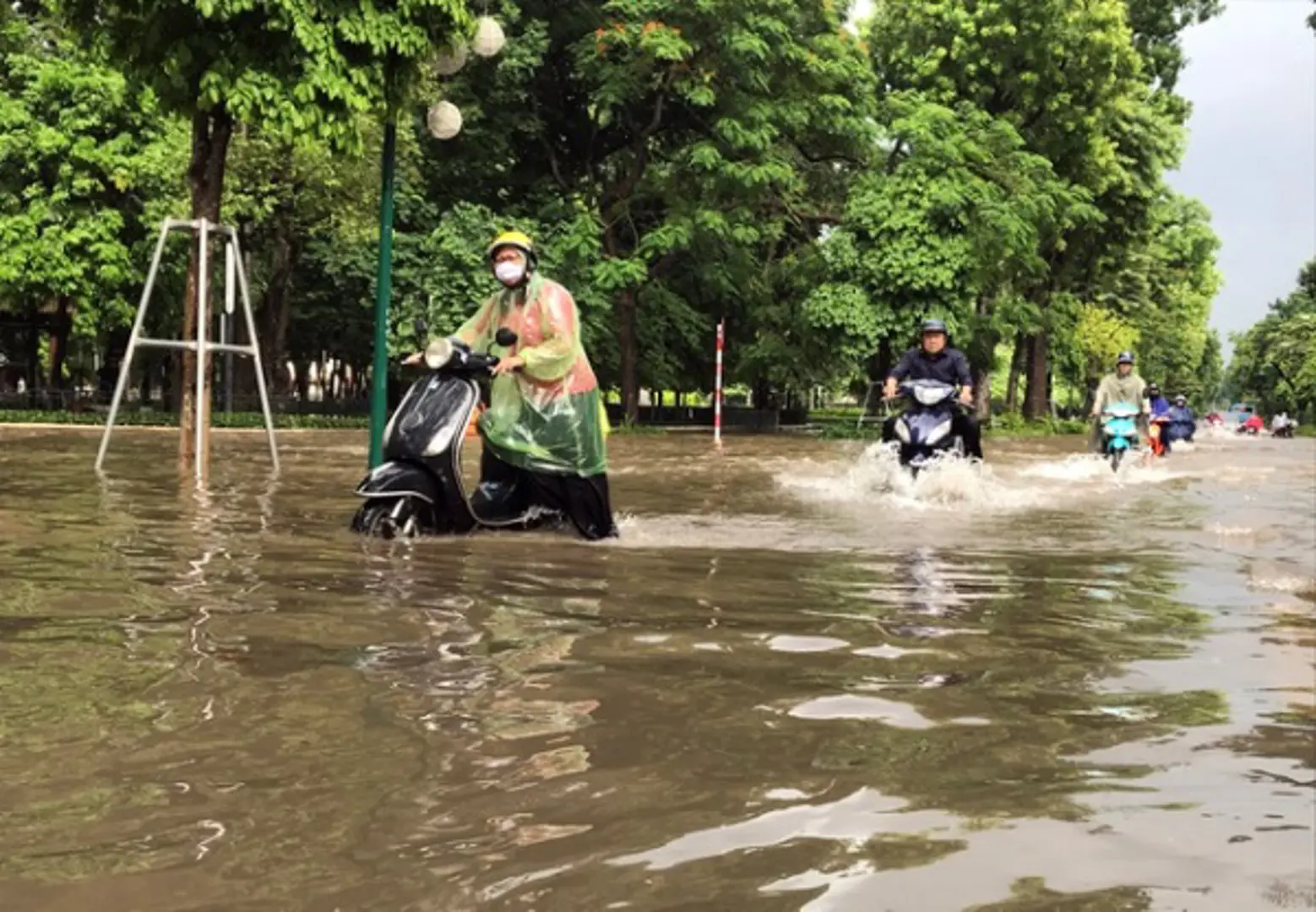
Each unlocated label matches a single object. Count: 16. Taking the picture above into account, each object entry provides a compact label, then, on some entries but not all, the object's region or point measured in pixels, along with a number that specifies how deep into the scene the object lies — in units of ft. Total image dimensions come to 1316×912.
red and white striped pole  87.40
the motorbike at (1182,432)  98.58
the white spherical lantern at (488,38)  34.42
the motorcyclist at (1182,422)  98.12
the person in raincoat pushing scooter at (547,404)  24.52
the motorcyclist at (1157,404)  75.42
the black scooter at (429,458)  24.07
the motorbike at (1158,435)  69.72
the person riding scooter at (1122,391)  53.01
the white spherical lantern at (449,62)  36.50
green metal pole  33.86
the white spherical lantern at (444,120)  33.14
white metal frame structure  39.96
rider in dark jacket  37.14
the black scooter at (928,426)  36.70
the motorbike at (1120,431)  52.34
